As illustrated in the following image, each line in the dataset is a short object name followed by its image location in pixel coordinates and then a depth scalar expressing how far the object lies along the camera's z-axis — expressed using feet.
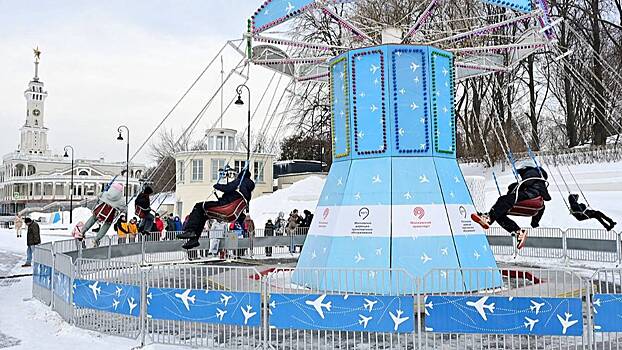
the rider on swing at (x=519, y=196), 33.91
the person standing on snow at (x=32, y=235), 58.18
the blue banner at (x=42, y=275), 35.88
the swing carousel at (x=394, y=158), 33.58
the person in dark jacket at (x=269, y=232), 68.49
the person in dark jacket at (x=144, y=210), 40.11
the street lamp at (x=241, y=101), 69.00
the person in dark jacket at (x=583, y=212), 38.09
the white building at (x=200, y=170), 122.32
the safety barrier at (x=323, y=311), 22.63
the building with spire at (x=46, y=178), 268.62
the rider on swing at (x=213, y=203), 33.91
